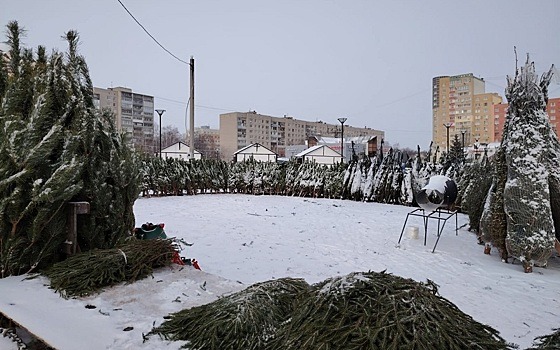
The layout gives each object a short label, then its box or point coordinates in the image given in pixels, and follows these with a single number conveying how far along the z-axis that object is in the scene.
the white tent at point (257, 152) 33.56
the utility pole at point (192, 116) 14.91
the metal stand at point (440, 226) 5.44
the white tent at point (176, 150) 34.16
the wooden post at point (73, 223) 2.90
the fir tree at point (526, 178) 4.42
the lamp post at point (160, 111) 22.55
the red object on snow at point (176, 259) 2.98
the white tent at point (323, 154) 33.22
